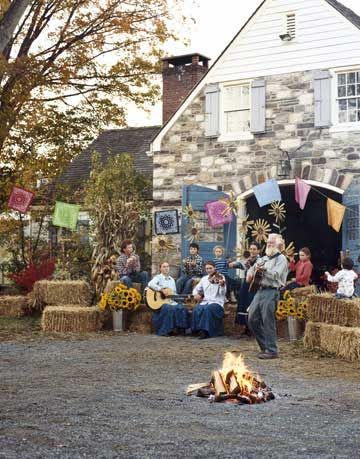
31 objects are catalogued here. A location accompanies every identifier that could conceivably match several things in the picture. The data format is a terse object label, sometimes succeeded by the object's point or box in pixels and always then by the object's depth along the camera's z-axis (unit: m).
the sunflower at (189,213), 17.92
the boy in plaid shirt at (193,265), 15.87
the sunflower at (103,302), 14.12
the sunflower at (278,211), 15.79
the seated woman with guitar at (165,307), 13.62
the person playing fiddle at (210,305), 13.24
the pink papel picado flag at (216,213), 17.56
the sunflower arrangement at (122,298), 14.00
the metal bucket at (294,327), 12.83
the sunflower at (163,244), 18.34
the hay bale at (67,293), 15.19
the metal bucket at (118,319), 14.13
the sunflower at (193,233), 17.84
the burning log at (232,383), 7.05
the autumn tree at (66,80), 18.64
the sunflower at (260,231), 16.45
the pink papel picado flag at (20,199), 18.38
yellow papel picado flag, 15.84
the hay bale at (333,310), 11.25
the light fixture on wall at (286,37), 17.53
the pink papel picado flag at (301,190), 16.02
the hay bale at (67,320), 13.90
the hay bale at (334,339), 10.38
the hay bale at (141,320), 14.15
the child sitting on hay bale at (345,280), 11.76
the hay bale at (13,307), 16.44
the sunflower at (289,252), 15.10
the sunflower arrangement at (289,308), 12.74
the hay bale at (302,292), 13.00
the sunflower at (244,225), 17.42
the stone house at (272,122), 16.81
